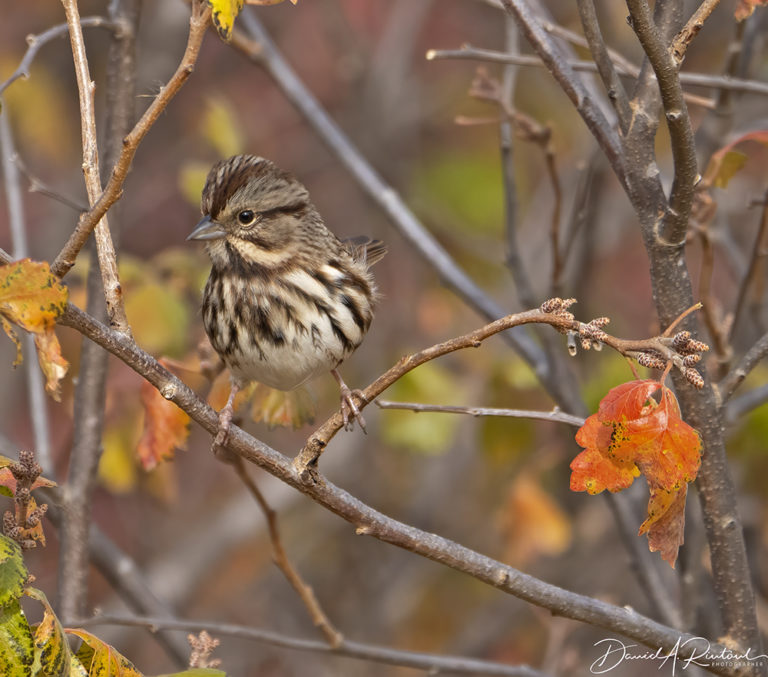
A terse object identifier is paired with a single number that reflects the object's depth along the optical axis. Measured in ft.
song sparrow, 19.57
